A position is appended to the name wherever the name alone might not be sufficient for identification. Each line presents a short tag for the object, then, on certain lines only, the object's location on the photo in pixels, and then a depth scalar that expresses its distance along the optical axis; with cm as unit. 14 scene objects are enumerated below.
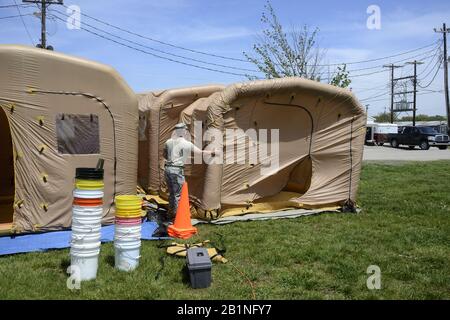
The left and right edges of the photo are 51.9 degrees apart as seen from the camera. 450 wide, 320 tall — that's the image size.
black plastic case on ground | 488
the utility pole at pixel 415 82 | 5083
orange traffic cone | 720
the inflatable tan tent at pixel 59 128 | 689
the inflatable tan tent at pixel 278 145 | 846
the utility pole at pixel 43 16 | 2288
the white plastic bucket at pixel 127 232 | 530
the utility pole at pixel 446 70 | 3881
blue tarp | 629
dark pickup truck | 3197
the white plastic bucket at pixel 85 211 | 500
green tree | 1725
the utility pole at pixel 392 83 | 5728
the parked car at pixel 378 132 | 3749
